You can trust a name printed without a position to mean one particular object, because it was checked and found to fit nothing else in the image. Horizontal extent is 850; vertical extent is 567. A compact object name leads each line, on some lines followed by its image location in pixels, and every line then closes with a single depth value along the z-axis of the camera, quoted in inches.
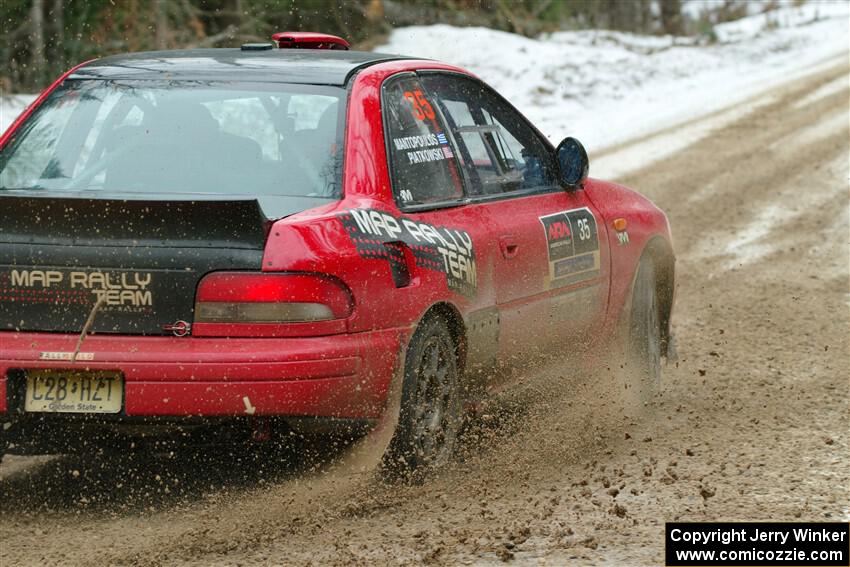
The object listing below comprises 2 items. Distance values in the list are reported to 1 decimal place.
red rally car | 371.6
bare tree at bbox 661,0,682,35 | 2642.7
